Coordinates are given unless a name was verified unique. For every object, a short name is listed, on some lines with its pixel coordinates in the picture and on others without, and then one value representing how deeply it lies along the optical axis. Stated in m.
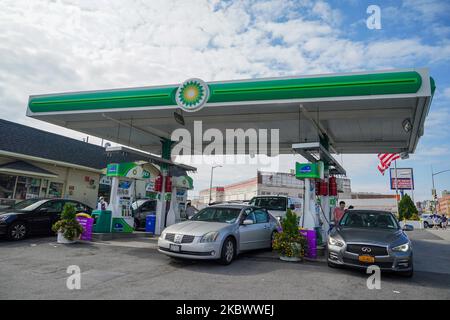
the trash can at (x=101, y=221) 11.95
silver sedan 7.09
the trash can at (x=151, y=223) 14.20
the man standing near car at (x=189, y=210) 17.07
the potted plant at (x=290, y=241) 8.24
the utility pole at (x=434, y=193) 41.71
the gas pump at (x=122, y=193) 12.56
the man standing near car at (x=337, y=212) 12.07
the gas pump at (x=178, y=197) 14.29
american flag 28.89
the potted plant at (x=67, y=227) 10.23
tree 38.84
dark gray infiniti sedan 6.40
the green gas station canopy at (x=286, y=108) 8.23
